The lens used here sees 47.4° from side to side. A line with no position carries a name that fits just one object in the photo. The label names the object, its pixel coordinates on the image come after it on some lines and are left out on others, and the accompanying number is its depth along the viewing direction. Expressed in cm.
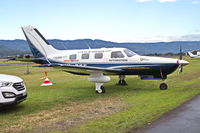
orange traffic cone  1819
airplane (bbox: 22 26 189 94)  1359
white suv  830
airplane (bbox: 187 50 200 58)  8741
